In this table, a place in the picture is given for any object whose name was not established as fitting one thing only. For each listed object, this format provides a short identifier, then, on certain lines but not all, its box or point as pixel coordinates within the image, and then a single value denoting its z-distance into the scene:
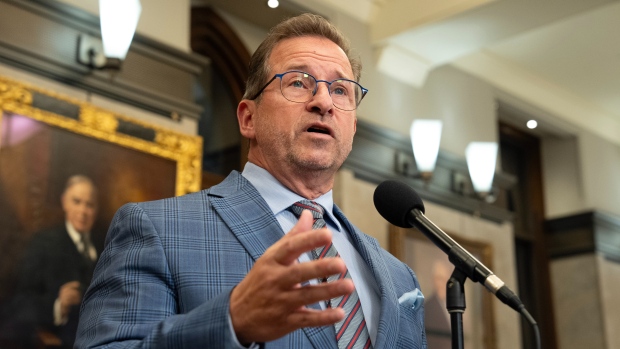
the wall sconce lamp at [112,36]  5.67
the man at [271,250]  1.91
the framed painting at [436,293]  6.90
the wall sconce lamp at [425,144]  7.00
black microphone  2.38
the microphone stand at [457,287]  2.43
